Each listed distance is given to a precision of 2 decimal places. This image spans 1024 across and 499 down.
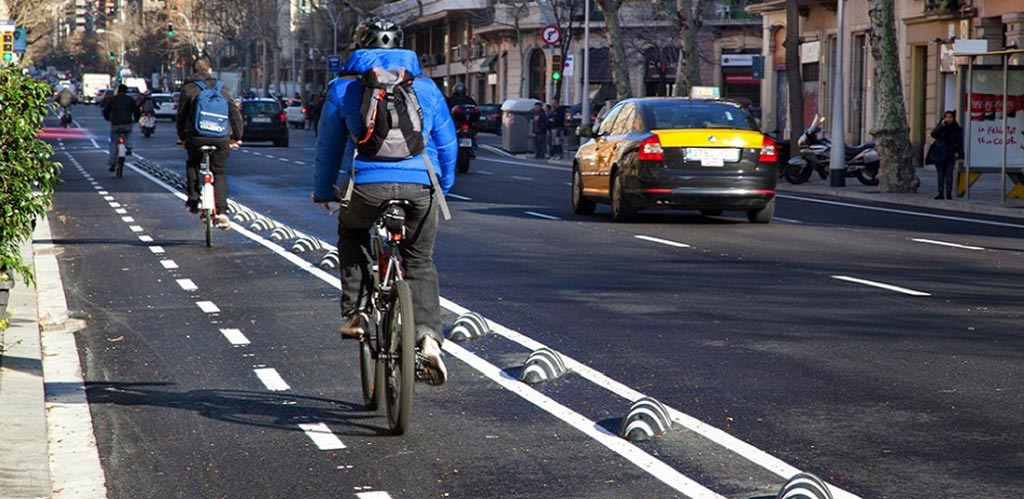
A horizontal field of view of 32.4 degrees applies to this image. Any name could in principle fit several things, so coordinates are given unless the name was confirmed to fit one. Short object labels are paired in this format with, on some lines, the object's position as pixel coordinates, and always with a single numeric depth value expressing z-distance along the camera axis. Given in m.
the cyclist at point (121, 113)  31.98
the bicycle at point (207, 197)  16.78
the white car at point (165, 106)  92.75
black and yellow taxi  20.14
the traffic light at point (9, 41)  32.84
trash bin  52.62
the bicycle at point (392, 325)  7.03
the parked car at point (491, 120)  76.56
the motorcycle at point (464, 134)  36.88
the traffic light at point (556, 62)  78.43
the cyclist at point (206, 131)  17.20
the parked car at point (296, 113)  87.75
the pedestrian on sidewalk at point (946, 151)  28.31
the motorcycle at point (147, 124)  53.94
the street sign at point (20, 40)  42.28
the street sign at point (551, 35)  50.09
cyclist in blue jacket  7.30
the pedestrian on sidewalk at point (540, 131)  48.91
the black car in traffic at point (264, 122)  55.47
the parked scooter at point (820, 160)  33.53
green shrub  10.18
